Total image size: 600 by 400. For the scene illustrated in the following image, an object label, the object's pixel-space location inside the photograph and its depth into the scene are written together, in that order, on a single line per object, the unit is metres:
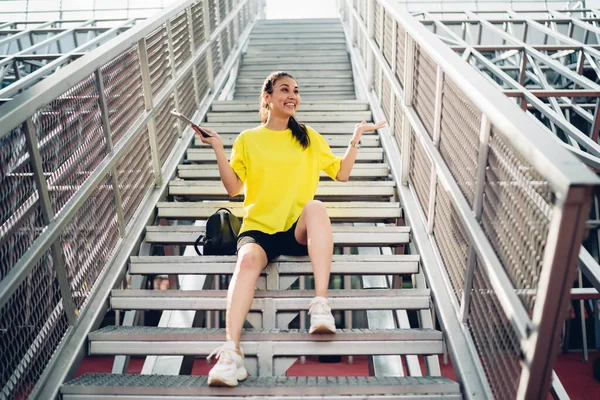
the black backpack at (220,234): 2.54
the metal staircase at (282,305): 1.79
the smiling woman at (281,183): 2.12
